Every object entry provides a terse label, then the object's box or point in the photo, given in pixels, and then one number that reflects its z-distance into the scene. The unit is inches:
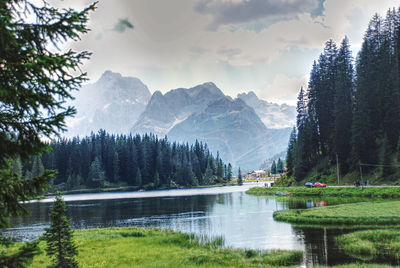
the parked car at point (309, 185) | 3703.7
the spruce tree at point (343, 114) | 3590.1
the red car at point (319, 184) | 3534.2
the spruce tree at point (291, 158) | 5099.9
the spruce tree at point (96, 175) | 7642.7
